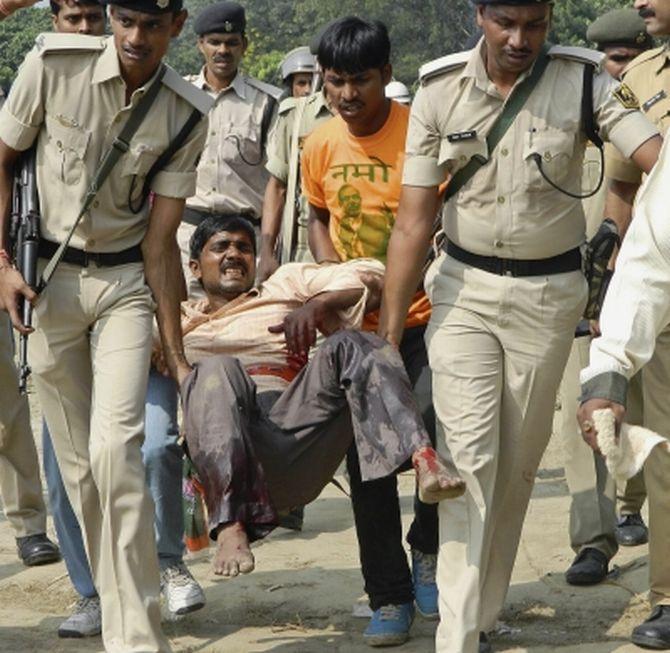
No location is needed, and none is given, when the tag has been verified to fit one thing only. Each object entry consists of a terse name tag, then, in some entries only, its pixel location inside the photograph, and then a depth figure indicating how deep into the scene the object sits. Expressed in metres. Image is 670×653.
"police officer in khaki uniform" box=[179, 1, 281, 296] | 16.48
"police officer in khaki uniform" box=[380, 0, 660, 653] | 10.58
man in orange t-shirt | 11.61
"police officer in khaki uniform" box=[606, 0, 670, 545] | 11.46
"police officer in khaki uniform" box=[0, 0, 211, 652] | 10.72
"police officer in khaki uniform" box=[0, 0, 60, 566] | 14.28
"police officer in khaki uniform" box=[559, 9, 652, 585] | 13.01
